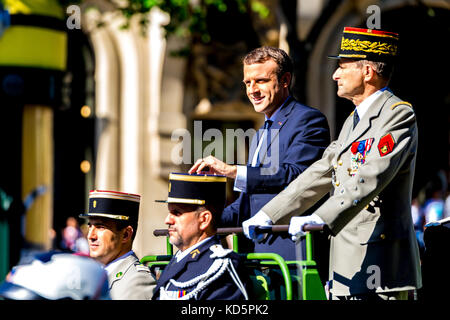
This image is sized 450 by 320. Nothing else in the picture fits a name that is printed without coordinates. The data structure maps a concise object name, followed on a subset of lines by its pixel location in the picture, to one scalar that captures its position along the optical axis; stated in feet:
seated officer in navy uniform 28.39
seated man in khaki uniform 34.44
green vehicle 28.48
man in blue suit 32.94
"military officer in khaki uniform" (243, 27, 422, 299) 28.73
